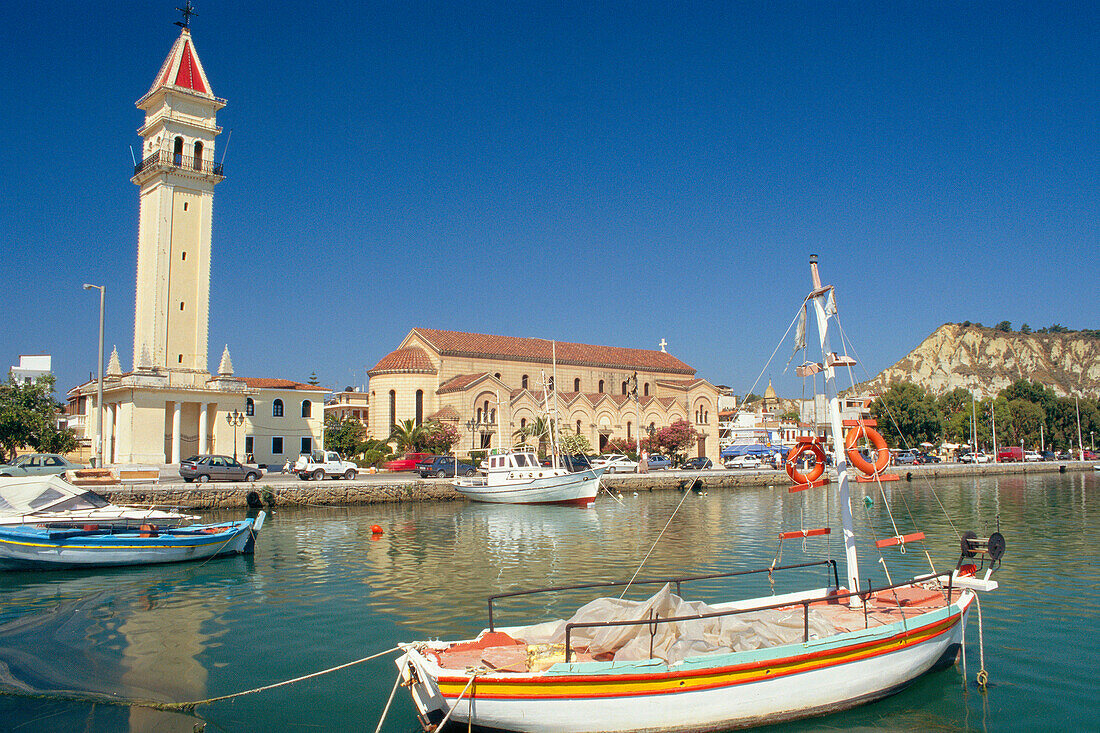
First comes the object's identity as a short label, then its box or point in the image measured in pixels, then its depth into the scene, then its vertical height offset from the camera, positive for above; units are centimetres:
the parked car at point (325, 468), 4112 -226
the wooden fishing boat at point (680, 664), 777 -268
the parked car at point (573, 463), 4550 -242
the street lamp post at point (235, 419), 4569 +64
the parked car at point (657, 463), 5655 -284
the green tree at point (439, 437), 5628 -73
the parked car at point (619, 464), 5165 -273
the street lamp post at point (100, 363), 3075 +286
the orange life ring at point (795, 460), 1072 -55
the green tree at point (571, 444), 5820 -135
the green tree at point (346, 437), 6156 -74
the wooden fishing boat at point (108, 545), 1769 -289
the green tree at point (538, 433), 5825 -46
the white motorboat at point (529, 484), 3559 -282
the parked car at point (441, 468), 4528 -256
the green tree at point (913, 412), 7562 +136
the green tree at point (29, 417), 3956 +71
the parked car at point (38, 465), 3139 -160
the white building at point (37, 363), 6829 +640
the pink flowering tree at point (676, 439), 6519 -114
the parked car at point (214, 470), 3609 -206
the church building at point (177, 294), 4525 +866
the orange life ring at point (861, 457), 1047 -38
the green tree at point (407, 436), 5731 -64
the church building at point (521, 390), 6138 +348
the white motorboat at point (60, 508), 1947 -216
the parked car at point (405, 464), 5041 -249
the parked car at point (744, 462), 6299 -318
